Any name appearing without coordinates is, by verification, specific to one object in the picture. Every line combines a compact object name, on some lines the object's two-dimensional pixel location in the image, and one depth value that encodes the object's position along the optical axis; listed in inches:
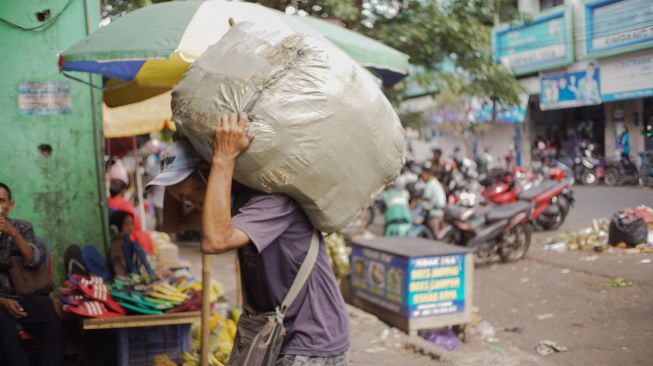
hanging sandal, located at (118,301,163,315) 150.9
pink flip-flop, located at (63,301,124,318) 144.2
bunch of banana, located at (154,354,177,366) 155.5
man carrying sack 75.5
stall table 152.5
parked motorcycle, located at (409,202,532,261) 318.7
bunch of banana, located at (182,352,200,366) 154.9
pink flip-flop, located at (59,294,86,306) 148.3
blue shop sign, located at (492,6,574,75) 210.1
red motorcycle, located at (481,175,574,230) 340.2
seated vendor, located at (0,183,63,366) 140.9
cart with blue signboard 206.1
